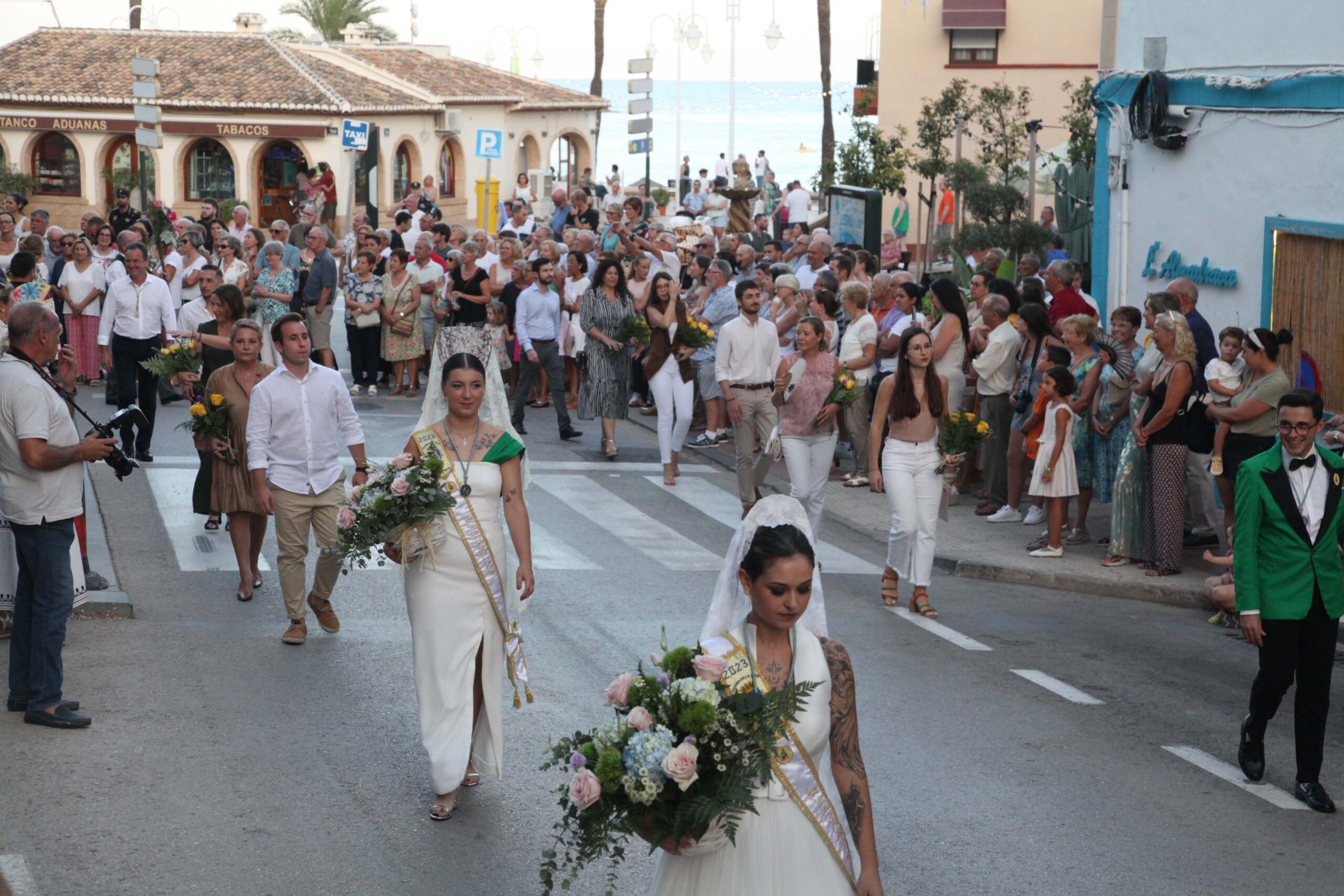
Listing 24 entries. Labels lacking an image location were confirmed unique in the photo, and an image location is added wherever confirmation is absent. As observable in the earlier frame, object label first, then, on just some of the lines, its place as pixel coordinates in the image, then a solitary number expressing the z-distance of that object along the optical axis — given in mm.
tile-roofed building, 51094
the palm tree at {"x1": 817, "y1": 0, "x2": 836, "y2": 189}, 47656
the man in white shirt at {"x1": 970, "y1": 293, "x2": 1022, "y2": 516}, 14047
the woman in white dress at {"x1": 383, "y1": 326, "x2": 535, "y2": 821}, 6766
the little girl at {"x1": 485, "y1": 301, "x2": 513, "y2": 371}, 19312
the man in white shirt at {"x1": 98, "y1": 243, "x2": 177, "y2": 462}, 15828
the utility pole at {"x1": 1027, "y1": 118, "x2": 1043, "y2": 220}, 22000
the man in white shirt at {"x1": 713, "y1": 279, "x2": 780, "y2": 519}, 13797
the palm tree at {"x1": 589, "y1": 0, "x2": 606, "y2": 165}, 67062
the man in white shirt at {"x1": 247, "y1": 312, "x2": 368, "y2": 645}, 9242
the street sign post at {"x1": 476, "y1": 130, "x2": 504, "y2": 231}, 31094
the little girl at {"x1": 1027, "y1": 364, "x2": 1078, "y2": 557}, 12570
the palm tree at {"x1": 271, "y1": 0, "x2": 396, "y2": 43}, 68750
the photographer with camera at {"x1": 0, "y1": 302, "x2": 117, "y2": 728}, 7566
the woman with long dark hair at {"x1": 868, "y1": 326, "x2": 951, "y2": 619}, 10805
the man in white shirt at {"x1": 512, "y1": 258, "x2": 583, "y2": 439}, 17891
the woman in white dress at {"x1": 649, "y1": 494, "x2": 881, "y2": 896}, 4141
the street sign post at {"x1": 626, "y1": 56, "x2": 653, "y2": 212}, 35312
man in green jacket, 7297
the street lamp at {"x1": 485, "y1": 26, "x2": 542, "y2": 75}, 67438
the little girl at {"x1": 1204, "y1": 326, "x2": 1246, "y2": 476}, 11539
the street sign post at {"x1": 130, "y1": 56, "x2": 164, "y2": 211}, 29891
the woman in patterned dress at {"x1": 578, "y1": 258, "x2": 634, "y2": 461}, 16625
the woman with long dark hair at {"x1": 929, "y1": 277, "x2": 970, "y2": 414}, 13500
